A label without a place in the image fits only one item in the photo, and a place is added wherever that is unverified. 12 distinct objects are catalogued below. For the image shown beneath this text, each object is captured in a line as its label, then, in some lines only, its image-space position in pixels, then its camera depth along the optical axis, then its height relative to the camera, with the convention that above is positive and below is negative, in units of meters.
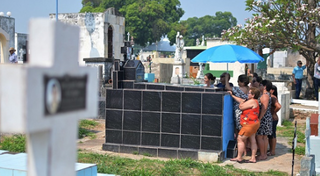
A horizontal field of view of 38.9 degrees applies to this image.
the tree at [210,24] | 121.94 +13.13
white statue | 29.98 +1.70
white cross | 2.22 -0.13
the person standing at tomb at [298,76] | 16.77 -0.11
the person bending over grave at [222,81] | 8.93 -0.17
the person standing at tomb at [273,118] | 8.52 -0.88
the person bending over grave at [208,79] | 9.27 -0.14
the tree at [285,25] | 15.82 +1.73
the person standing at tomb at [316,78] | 14.76 -0.18
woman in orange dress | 7.68 -0.82
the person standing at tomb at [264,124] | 8.10 -0.93
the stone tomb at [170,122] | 7.79 -0.90
